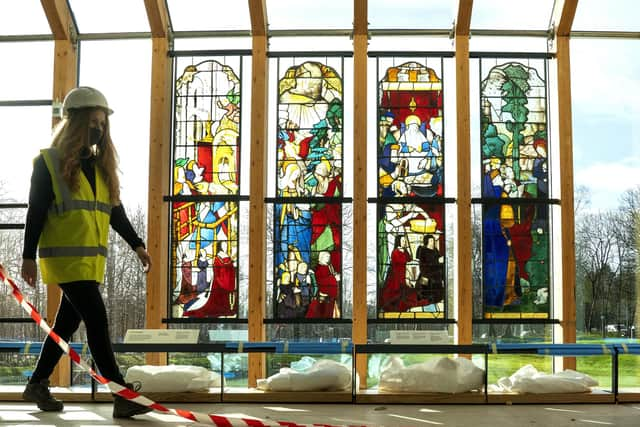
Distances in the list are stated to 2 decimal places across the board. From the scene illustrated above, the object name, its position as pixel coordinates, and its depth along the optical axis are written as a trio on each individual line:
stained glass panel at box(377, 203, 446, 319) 6.67
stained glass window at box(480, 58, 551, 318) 6.69
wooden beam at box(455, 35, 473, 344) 6.54
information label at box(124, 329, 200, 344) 5.11
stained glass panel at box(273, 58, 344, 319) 6.70
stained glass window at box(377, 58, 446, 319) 6.68
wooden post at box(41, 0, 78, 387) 6.60
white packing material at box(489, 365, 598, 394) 4.70
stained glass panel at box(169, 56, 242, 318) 6.75
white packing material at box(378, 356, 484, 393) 4.71
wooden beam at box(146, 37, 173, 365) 6.59
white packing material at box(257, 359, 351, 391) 4.76
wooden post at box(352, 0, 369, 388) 6.55
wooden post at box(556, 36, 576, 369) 6.52
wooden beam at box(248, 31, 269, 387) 6.57
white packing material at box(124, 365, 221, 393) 4.66
